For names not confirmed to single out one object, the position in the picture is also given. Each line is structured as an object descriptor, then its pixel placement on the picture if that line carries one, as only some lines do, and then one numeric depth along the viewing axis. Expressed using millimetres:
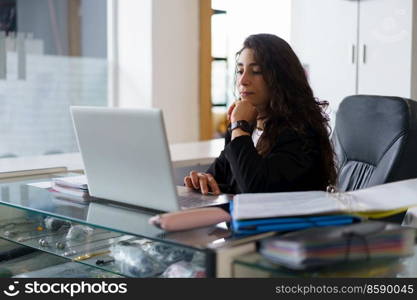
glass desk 1059
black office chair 1877
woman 1614
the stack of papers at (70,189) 1565
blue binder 1075
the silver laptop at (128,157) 1256
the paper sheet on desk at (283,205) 1092
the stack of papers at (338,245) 970
